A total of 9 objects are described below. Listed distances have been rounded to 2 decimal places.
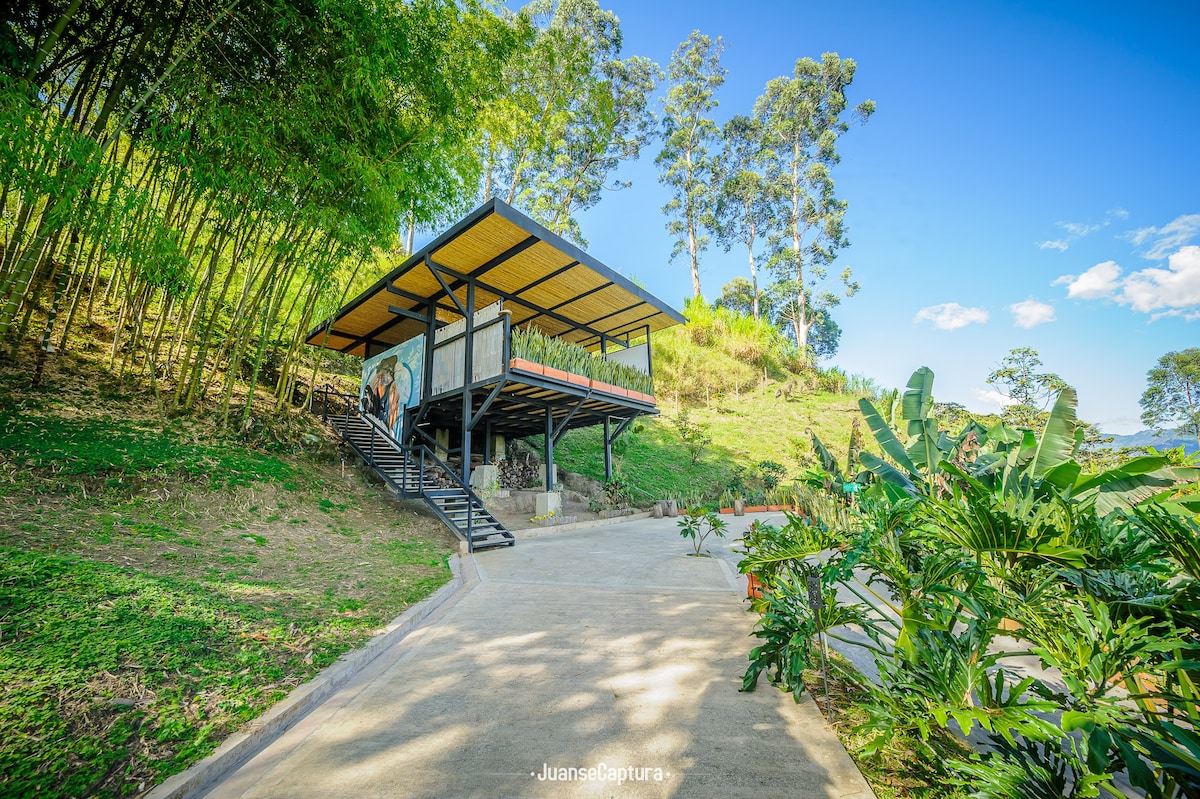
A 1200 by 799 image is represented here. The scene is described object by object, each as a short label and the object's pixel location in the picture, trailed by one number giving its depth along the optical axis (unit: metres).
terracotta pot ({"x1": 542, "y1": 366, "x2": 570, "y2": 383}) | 9.26
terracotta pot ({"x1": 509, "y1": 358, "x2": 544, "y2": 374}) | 8.65
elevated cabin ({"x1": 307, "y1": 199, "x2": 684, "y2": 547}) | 8.87
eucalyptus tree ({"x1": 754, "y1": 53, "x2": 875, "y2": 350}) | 28.08
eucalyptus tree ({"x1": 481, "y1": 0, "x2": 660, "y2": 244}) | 15.90
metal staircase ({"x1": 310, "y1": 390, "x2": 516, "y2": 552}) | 7.93
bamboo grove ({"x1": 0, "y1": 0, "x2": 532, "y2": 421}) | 4.76
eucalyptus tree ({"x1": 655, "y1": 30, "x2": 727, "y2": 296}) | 28.20
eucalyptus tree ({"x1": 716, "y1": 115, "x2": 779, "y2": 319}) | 29.25
